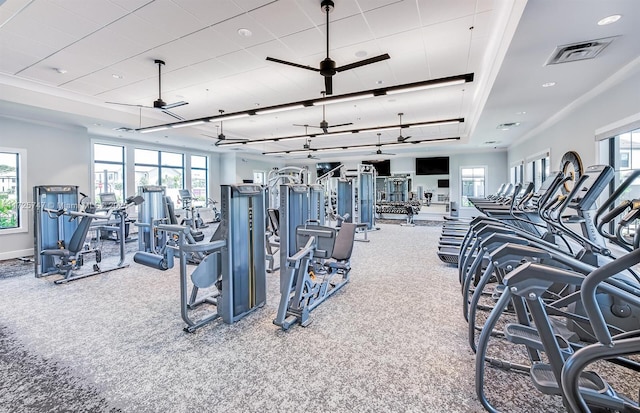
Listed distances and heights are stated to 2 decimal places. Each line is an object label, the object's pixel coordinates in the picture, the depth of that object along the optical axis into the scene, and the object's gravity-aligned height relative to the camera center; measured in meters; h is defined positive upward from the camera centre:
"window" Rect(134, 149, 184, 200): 9.73 +1.18
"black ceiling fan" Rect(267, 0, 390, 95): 3.04 +1.49
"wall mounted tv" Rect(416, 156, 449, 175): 13.00 +1.60
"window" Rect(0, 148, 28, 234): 6.02 +0.26
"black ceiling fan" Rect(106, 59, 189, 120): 4.35 +1.72
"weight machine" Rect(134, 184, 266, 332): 2.76 -0.60
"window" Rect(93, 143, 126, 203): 8.56 +1.00
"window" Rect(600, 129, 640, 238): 4.02 +0.64
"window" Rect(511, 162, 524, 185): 9.26 +0.95
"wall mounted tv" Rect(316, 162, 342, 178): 15.79 +1.91
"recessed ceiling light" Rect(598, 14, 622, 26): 2.53 +1.58
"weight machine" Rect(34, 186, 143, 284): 4.44 -0.51
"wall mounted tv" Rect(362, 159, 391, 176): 14.34 +1.74
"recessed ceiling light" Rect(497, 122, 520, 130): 6.84 +1.81
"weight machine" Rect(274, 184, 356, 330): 2.87 -0.59
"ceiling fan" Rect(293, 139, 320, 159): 10.22 +2.02
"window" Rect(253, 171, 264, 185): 13.83 +1.27
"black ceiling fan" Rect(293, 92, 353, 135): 6.30 +1.64
